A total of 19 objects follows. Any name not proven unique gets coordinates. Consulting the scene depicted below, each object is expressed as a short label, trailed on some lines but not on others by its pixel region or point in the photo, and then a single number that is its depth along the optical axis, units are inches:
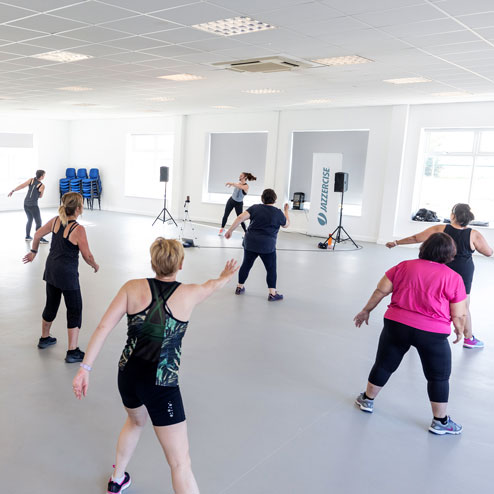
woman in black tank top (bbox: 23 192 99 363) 138.9
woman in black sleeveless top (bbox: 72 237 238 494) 75.6
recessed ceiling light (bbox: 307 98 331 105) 402.3
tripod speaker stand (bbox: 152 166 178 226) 493.1
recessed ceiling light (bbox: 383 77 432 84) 293.7
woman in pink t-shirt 109.1
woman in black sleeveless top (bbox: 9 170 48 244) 341.4
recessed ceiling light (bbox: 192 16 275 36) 188.5
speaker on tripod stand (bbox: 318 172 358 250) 395.9
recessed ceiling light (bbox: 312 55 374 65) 244.3
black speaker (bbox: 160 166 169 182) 493.0
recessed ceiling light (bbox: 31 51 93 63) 259.6
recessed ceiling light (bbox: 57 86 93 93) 380.5
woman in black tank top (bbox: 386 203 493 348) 162.1
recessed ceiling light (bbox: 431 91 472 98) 339.3
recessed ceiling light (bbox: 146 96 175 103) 419.2
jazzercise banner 428.8
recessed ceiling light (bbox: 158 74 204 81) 311.0
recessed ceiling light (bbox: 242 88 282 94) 359.7
